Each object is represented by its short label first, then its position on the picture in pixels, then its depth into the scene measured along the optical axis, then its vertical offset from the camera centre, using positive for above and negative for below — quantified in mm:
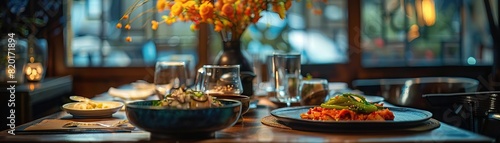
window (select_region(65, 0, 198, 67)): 4559 +185
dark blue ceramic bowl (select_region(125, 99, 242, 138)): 1371 -119
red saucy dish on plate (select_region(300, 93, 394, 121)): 1582 -122
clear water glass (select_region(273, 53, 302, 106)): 2266 -31
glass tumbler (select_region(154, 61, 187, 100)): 2318 -46
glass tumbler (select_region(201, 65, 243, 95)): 2012 -51
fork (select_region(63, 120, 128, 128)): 1660 -155
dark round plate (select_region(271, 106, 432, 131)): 1491 -144
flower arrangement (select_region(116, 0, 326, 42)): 2148 +184
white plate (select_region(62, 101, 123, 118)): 1915 -140
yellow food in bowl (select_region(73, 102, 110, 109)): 1991 -127
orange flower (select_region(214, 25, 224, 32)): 2400 +135
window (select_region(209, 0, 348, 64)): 4590 +203
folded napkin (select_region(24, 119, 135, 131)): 1598 -155
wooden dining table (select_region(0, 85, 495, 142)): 1384 -164
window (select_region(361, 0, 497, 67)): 4672 +213
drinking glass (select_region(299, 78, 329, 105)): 2283 -102
